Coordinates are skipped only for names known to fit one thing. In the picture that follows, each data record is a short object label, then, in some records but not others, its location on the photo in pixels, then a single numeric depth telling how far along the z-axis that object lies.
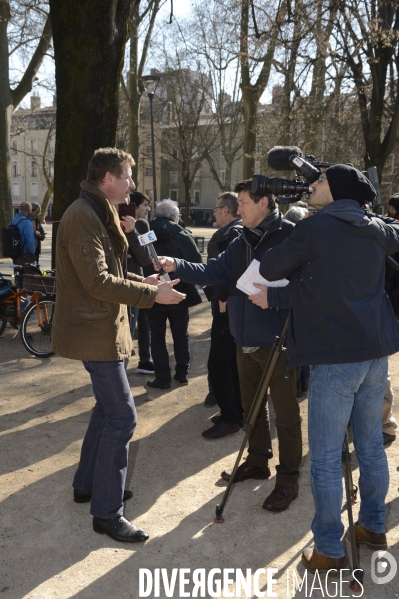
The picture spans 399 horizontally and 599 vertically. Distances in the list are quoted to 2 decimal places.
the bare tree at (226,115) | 38.41
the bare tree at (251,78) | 13.65
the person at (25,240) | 9.78
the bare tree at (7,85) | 16.95
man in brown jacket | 3.41
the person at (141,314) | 6.86
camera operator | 3.04
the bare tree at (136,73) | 19.27
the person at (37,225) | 12.54
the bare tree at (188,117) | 39.00
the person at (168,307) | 6.58
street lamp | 21.60
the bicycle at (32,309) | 7.82
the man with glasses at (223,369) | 5.39
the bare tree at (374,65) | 13.79
